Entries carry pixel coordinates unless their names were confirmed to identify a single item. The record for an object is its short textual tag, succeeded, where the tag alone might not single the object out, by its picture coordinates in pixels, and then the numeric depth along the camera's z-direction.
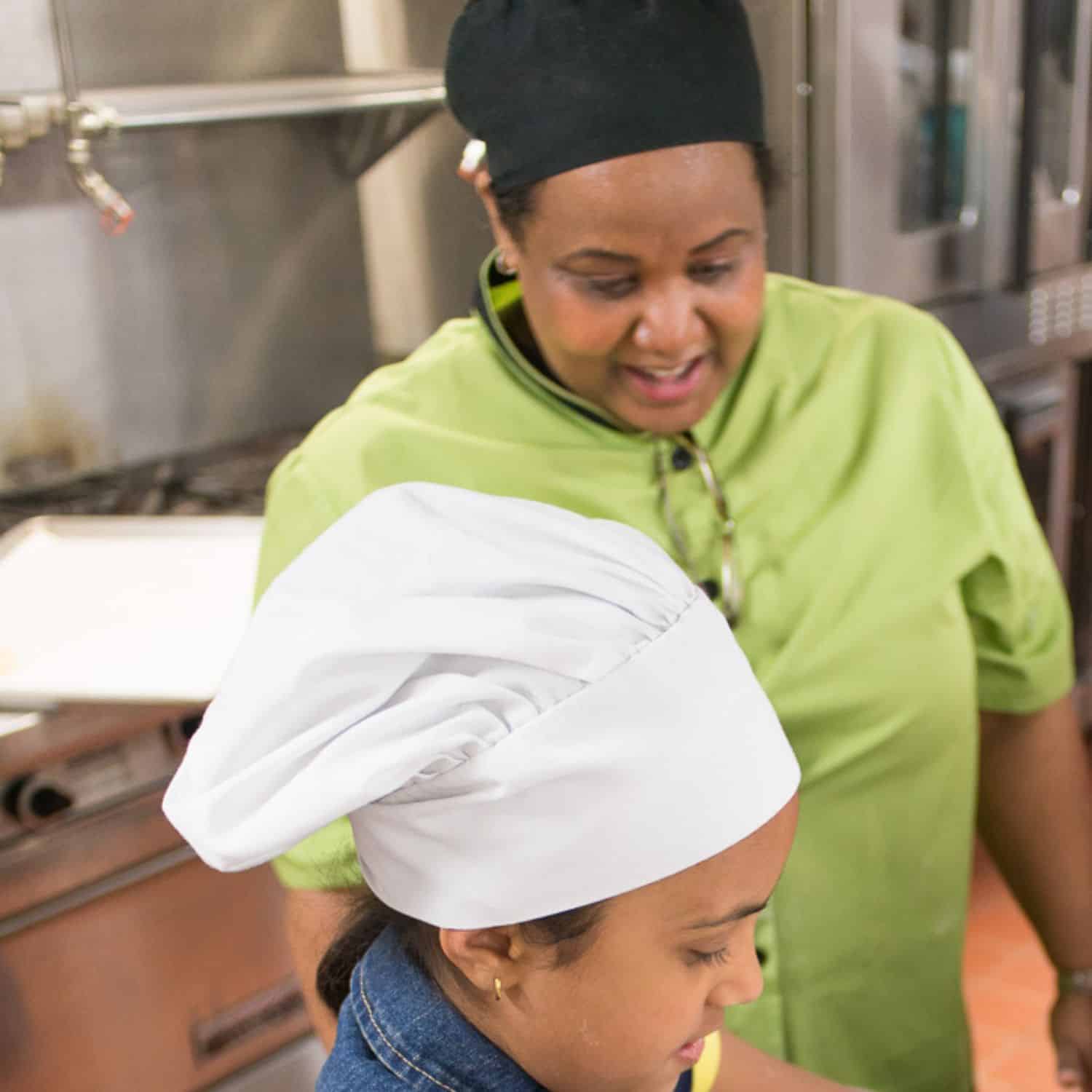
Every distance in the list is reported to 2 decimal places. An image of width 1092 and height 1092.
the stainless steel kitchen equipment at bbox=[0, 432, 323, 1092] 1.38
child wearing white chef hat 0.60
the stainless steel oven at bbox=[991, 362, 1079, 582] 2.27
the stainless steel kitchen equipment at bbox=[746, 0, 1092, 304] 1.70
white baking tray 1.38
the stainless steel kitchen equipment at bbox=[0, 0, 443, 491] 1.78
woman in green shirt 0.89
